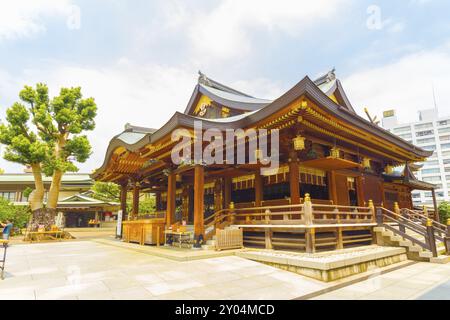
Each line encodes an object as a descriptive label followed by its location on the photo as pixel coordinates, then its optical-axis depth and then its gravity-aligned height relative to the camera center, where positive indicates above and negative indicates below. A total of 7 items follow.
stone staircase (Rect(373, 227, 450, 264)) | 9.38 -1.48
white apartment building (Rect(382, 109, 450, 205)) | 76.94 +18.58
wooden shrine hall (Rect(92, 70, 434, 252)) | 8.83 +1.81
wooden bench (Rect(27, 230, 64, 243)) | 17.00 -1.59
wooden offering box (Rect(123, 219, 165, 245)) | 11.78 -1.00
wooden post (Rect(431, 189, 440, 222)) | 18.85 -0.44
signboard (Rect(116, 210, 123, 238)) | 16.81 -1.05
